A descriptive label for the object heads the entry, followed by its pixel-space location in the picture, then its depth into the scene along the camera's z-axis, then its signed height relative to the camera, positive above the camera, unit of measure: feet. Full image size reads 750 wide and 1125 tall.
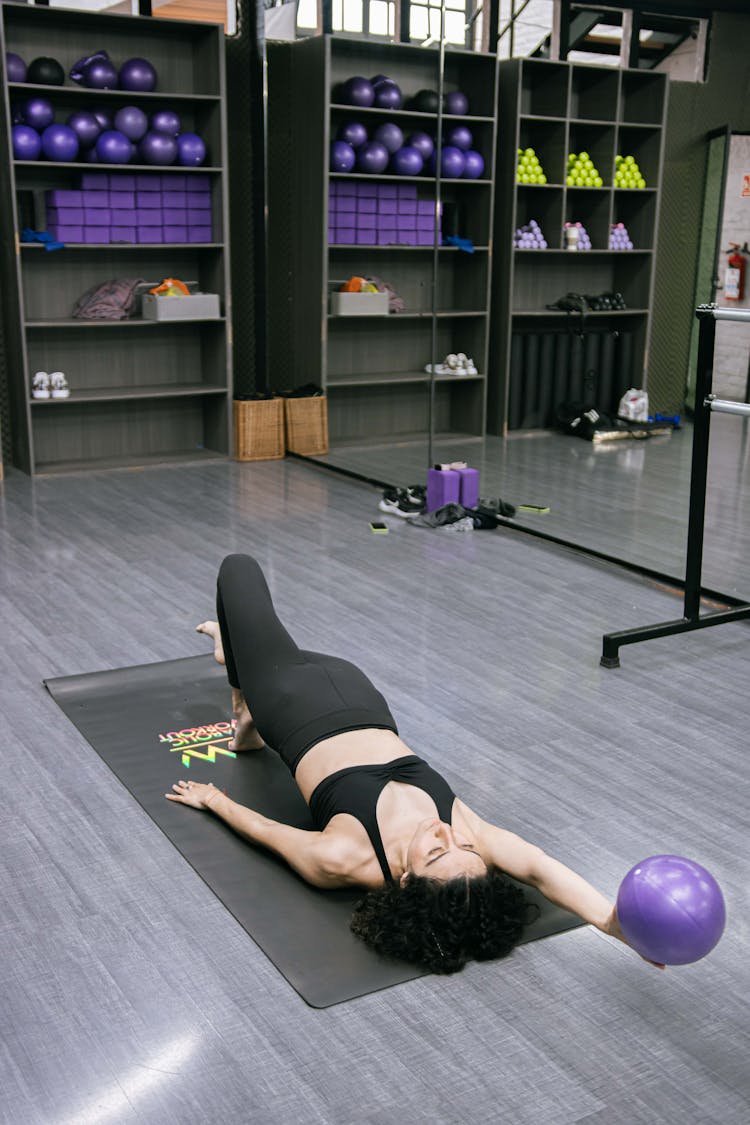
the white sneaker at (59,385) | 21.15 -2.35
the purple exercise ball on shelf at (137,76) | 20.34 +3.19
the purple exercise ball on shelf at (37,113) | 19.52 +2.41
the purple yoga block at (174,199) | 21.27 +1.08
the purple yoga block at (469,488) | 18.62 -3.65
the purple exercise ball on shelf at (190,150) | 20.93 +1.95
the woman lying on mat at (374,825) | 6.85 -3.57
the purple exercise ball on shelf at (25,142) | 19.35 +1.91
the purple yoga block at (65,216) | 20.30 +0.70
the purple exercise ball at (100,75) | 19.99 +3.14
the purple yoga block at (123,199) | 20.68 +1.03
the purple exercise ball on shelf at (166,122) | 20.74 +2.42
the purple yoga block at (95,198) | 20.38 +1.03
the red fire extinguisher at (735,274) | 12.64 -0.12
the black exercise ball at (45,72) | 19.49 +3.10
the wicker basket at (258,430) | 22.65 -3.36
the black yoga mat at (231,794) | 7.16 -4.27
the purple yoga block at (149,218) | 21.08 +0.72
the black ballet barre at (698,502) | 12.26 -2.61
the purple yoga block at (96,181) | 20.47 +1.34
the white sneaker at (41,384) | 21.05 -2.32
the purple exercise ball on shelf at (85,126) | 19.89 +2.24
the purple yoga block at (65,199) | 20.17 +1.01
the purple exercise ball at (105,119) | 20.29 +2.44
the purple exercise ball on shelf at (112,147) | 20.02 +1.89
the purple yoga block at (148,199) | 20.99 +1.06
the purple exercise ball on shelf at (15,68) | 19.31 +3.14
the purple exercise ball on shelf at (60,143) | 19.57 +1.93
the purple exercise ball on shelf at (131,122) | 20.27 +2.37
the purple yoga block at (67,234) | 20.38 +0.40
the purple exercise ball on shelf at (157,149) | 20.49 +1.92
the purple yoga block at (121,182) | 20.79 +1.34
